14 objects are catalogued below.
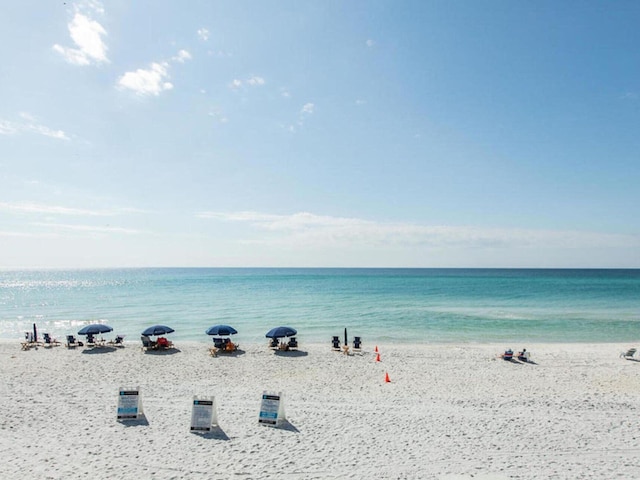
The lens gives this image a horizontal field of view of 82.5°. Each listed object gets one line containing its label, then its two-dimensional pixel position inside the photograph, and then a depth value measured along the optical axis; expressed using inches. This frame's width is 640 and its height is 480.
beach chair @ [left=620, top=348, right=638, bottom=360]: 746.2
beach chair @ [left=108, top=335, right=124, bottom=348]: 850.8
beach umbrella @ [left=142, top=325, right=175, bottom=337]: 792.3
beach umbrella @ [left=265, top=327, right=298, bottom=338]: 776.9
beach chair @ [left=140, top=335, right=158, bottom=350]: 802.8
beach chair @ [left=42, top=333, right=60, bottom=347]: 868.5
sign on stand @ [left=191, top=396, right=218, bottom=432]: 378.9
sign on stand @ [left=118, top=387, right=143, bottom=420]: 407.8
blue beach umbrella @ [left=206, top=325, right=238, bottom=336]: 782.0
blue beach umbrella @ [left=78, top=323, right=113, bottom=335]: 815.6
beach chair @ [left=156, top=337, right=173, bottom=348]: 802.4
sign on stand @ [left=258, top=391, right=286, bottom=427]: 396.2
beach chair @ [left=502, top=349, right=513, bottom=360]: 733.3
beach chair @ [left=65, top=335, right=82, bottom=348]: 853.8
